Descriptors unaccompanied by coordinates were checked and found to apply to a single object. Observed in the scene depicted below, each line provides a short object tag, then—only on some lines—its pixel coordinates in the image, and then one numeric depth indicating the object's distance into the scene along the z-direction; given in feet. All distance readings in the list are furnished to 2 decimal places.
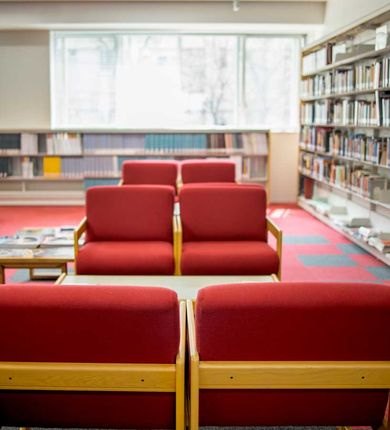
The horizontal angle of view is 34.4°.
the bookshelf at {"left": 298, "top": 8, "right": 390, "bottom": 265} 20.81
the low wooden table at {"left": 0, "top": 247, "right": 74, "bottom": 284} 15.14
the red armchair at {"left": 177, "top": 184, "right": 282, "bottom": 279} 16.39
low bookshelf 31.73
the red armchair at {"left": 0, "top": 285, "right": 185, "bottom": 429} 6.58
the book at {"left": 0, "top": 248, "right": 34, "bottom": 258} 15.37
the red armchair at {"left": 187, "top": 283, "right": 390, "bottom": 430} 6.60
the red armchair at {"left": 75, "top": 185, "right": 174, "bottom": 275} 16.17
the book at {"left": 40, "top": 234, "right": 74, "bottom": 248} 16.34
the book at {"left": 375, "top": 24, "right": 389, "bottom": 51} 20.13
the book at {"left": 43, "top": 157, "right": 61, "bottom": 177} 32.17
